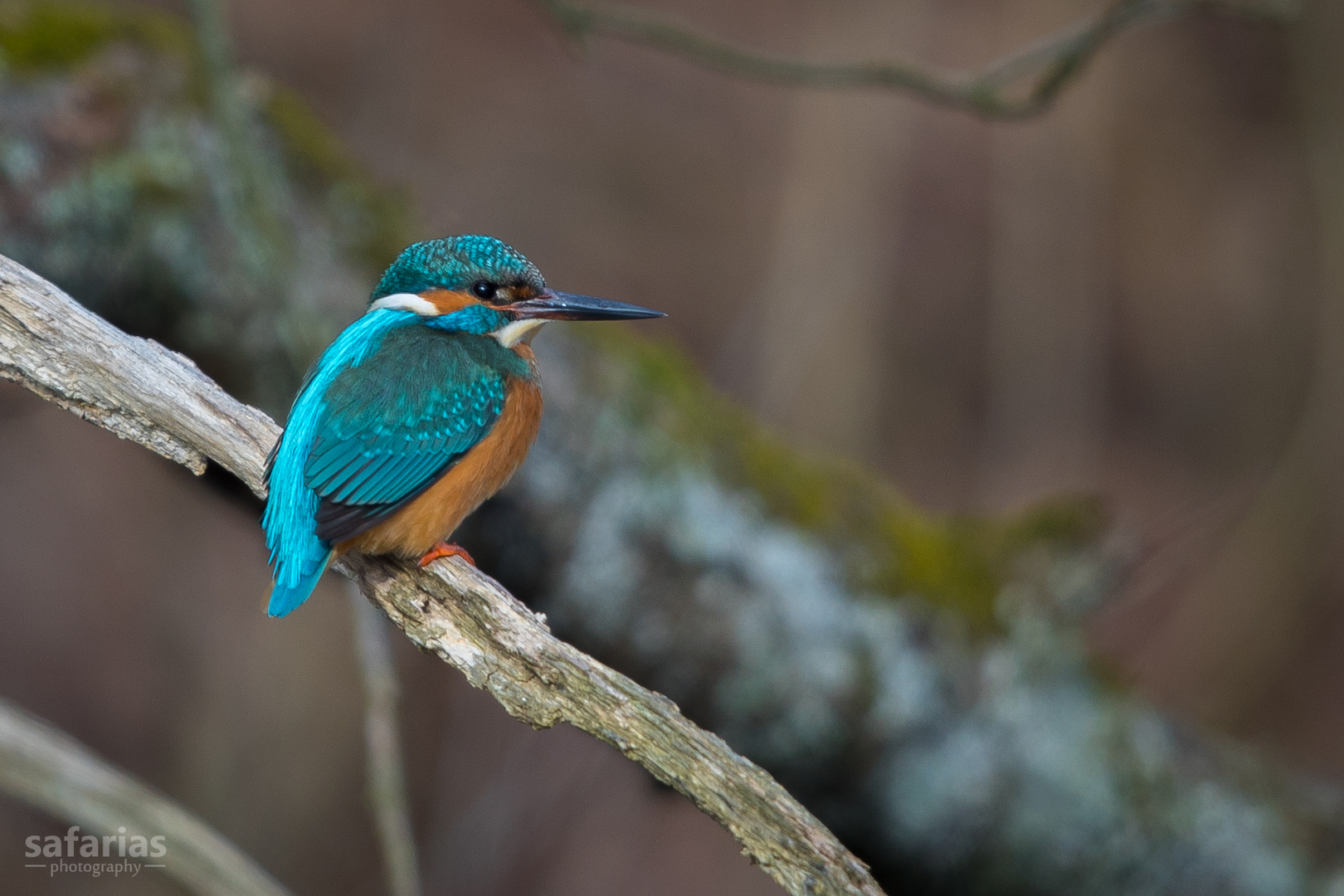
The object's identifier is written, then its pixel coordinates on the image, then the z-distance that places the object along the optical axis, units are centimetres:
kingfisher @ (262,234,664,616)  417
